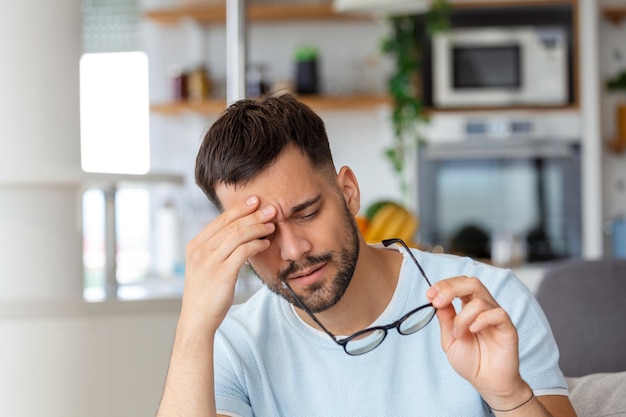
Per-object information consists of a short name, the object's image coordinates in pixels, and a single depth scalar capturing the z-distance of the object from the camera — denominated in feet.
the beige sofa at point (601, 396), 5.15
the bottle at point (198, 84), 16.08
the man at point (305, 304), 4.72
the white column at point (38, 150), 6.50
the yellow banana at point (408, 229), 9.00
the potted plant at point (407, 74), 14.98
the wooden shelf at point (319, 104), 15.64
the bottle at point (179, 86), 16.19
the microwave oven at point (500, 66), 14.98
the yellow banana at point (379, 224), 8.88
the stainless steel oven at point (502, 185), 14.85
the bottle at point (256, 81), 15.90
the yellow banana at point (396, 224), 8.89
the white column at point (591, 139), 14.80
